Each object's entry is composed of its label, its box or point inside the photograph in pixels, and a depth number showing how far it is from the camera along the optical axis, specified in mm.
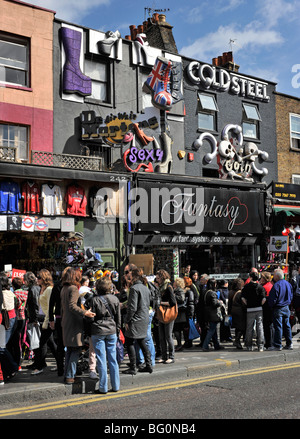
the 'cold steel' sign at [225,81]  21219
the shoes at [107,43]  18141
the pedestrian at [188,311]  11688
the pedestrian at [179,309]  11320
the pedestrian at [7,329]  8570
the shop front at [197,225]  18438
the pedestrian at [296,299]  12906
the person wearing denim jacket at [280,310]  11516
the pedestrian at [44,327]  9232
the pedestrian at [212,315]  11445
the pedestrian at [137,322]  8984
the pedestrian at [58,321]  8969
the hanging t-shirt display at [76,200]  16375
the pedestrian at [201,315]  11938
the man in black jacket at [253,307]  11438
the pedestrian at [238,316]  11750
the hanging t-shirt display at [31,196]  15461
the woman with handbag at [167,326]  10211
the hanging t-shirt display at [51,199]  15837
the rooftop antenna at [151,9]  23859
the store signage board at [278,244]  18094
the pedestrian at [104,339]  8039
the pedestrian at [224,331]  13102
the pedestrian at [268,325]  11852
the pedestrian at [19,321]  9367
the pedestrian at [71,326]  8258
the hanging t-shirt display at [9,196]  15008
